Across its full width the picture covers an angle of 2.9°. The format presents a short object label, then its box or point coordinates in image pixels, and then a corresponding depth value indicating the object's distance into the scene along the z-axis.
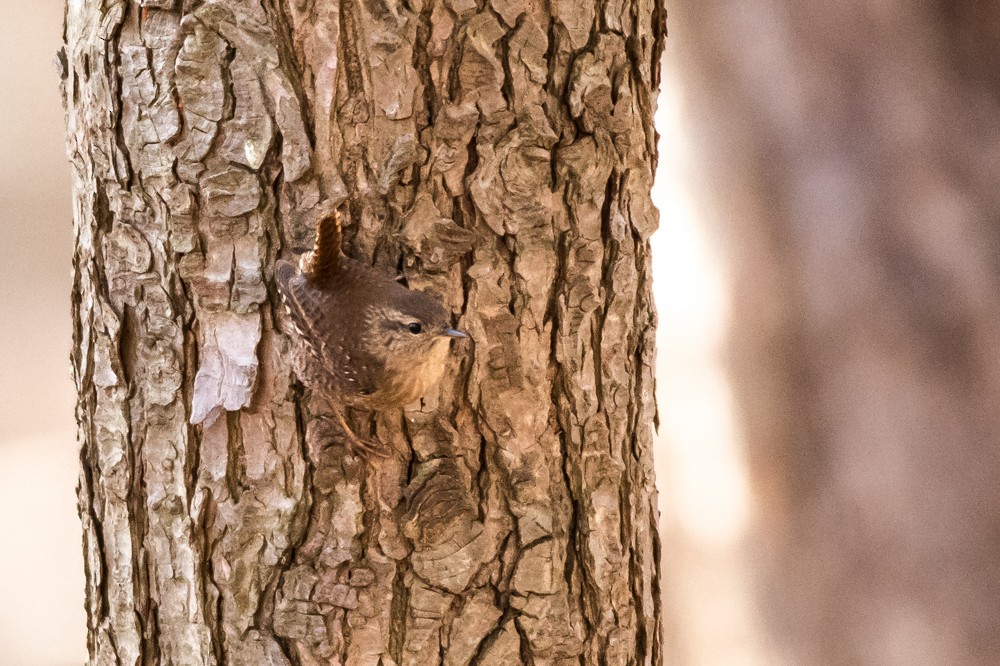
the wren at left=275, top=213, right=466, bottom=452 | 7.11
